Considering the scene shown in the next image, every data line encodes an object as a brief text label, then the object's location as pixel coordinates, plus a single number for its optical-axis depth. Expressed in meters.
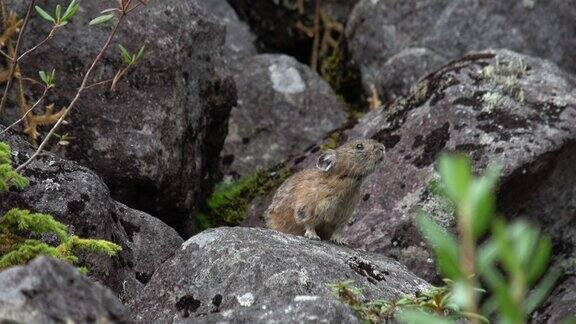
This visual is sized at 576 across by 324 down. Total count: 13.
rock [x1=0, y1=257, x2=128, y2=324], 6.57
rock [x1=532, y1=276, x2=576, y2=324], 16.00
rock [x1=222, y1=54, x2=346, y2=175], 24.59
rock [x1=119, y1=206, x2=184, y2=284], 14.66
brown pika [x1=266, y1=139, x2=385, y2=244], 17.00
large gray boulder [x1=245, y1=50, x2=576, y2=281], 17.72
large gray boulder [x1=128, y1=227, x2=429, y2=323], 11.12
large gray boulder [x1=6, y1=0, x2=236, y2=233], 16.74
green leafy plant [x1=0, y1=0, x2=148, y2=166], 15.32
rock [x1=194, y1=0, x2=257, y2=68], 28.72
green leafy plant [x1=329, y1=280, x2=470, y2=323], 9.29
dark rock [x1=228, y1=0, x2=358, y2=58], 29.37
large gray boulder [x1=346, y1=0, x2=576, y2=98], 25.34
